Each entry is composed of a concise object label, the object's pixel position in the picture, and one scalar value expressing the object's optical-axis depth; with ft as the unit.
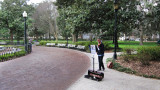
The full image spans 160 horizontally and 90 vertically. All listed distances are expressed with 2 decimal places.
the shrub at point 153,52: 27.62
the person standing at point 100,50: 22.48
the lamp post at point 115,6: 31.76
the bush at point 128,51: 32.04
